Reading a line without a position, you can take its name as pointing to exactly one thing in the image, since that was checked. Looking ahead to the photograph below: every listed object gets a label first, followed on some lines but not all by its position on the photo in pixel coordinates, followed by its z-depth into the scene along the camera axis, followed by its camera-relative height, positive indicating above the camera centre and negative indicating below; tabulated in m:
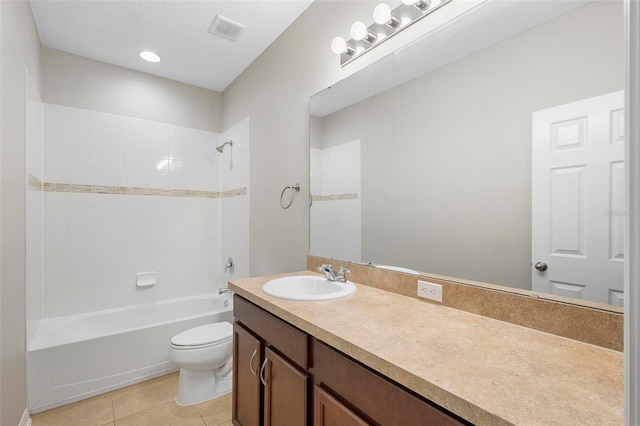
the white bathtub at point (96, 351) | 2.02 -1.02
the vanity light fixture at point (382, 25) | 1.36 +0.94
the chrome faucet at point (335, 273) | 1.68 -0.35
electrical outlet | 1.28 -0.34
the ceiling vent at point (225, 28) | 2.14 +1.38
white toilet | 2.02 -1.02
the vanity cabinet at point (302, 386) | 0.78 -0.59
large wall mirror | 0.91 +0.24
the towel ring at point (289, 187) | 2.17 +0.17
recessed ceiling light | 2.57 +1.37
